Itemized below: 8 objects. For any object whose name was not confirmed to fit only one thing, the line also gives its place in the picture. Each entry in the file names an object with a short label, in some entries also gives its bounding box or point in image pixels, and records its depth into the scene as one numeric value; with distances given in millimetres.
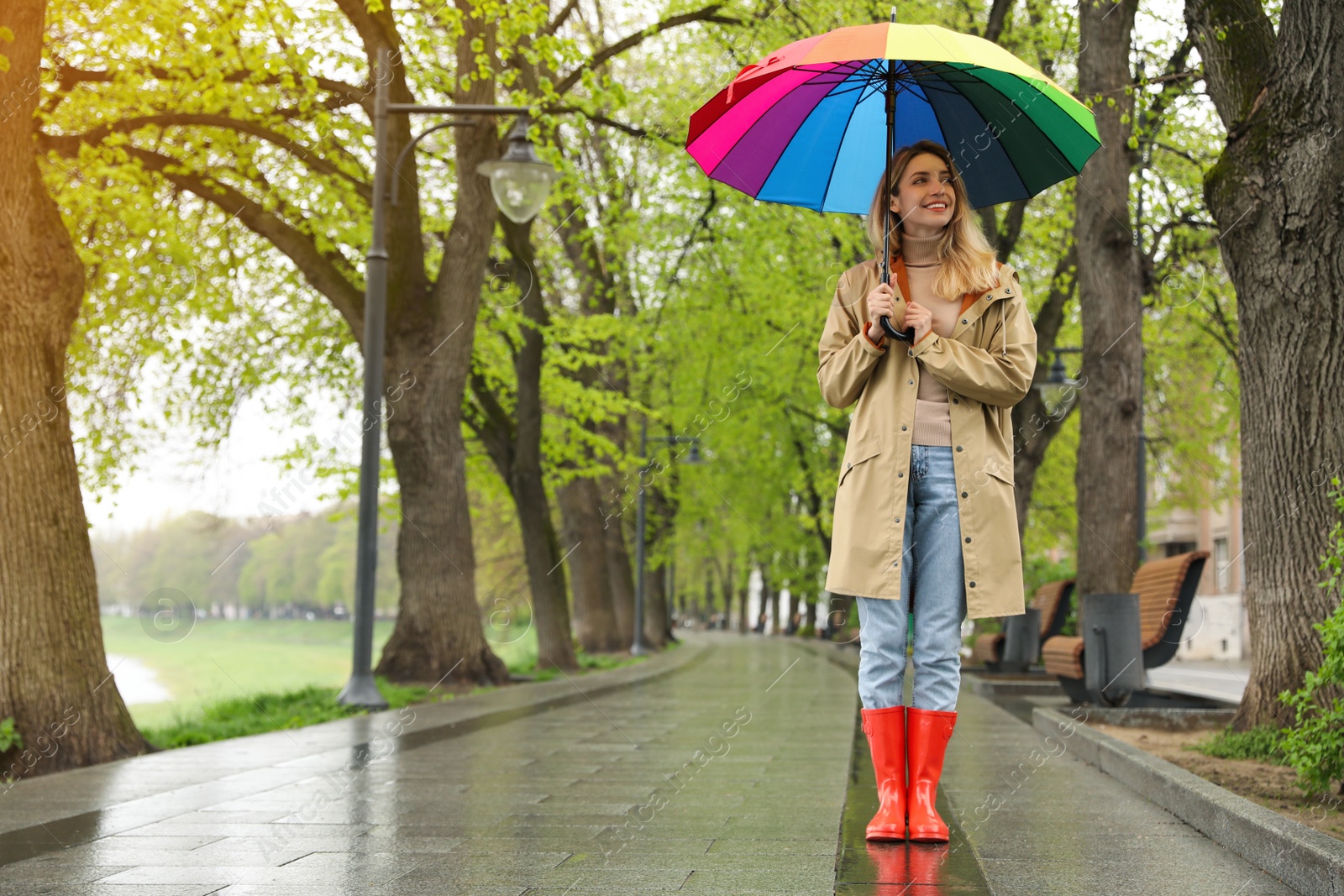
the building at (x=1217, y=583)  38656
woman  4176
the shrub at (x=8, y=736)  6453
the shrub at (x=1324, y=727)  4414
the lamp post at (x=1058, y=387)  16391
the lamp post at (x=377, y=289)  10273
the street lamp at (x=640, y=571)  24922
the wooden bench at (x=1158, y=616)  8648
